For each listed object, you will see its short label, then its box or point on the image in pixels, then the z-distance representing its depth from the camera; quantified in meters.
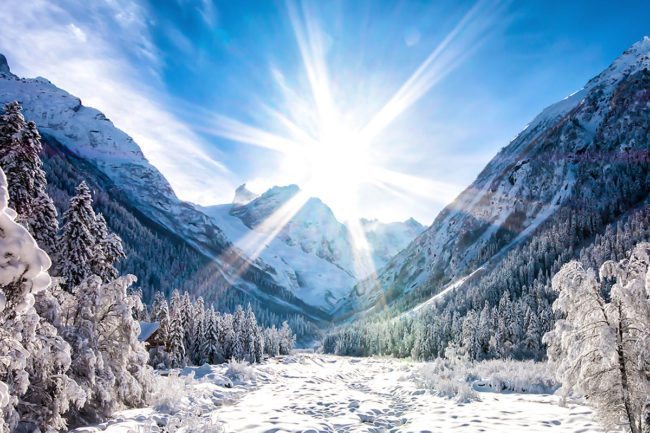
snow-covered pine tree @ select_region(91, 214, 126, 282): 25.39
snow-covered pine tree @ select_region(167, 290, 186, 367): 41.03
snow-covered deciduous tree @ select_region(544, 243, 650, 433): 8.74
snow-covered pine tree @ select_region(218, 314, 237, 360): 57.03
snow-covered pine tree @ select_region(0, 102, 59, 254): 17.75
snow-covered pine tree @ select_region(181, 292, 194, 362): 51.15
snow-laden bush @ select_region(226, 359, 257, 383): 25.93
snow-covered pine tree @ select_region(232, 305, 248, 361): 56.84
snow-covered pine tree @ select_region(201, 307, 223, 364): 51.00
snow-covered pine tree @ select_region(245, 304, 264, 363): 58.76
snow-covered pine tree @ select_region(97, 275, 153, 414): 15.27
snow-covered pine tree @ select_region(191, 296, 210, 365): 50.94
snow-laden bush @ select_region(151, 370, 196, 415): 14.94
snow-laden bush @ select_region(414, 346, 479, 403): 18.98
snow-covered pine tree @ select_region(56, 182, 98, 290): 22.95
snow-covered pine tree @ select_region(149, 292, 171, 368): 37.96
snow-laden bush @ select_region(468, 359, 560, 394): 20.83
